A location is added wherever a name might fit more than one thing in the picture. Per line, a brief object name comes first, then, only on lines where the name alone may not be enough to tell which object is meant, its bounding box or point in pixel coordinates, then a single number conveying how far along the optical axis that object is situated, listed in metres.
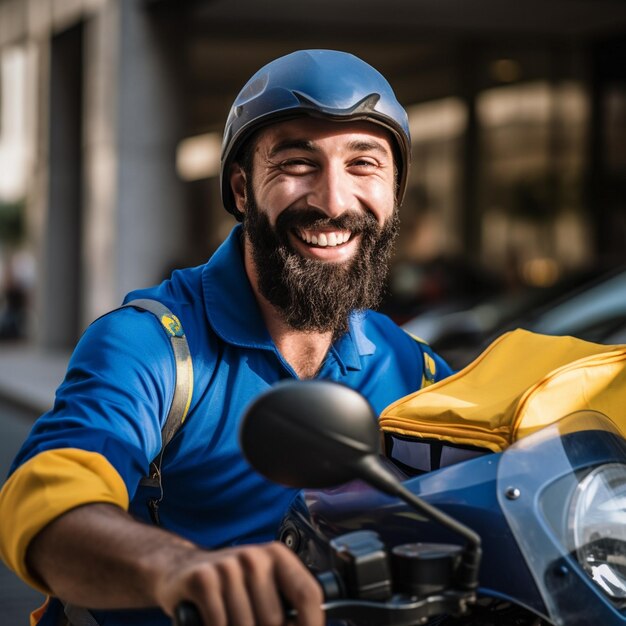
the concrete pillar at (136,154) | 17.02
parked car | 6.39
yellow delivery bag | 1.27
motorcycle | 1.10
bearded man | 1.23
